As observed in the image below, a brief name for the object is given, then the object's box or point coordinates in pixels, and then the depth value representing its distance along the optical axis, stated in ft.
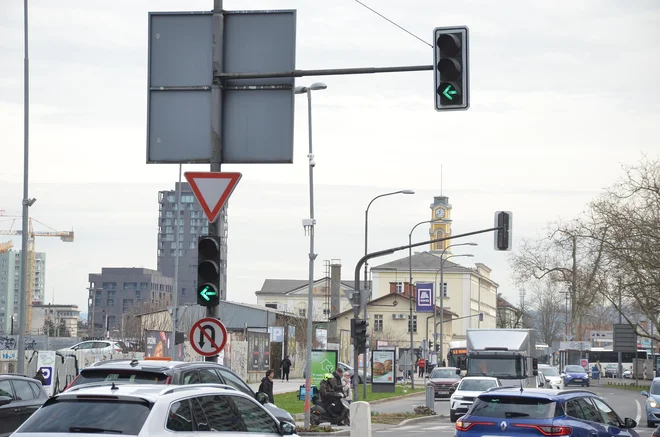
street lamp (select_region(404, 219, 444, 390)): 202.63
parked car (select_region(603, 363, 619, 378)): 359.46
